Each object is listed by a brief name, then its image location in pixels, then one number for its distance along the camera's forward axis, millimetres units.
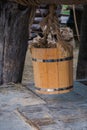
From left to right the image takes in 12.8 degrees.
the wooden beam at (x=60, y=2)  2712
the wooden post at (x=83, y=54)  5105
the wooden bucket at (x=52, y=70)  3004
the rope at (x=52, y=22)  2912
